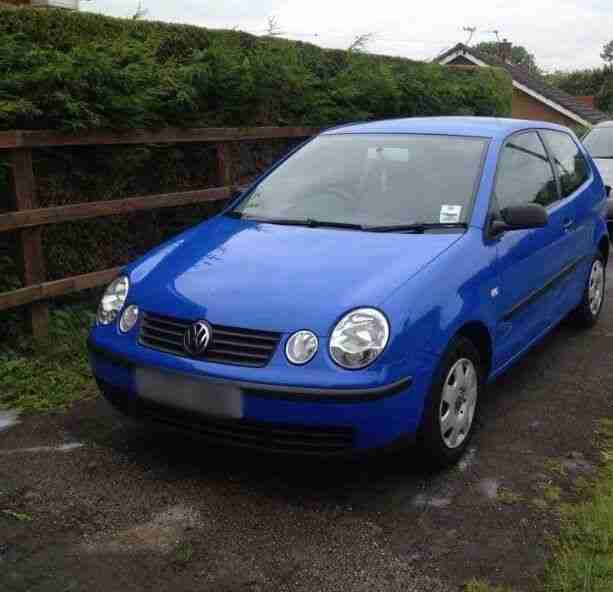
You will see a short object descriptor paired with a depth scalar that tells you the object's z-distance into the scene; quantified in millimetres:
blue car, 3357
